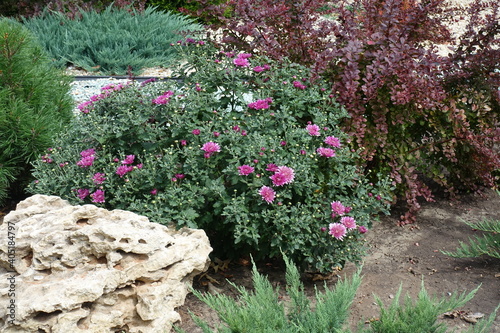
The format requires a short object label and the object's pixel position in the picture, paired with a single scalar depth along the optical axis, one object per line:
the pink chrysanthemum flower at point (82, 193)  2.86
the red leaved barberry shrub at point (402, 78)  3.37
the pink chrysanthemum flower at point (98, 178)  2.85
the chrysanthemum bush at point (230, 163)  2.79
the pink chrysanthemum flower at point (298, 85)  3.33
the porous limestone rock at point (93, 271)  2.25
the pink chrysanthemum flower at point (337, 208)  2.79
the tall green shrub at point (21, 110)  3.63
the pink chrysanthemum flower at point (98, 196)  2.79
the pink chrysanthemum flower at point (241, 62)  3.24
